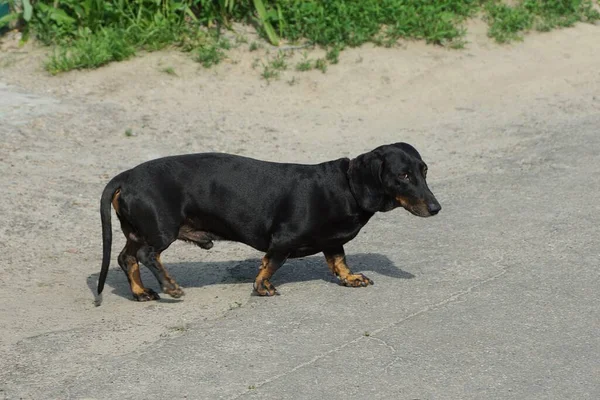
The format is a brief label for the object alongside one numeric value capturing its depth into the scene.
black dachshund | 6.21
